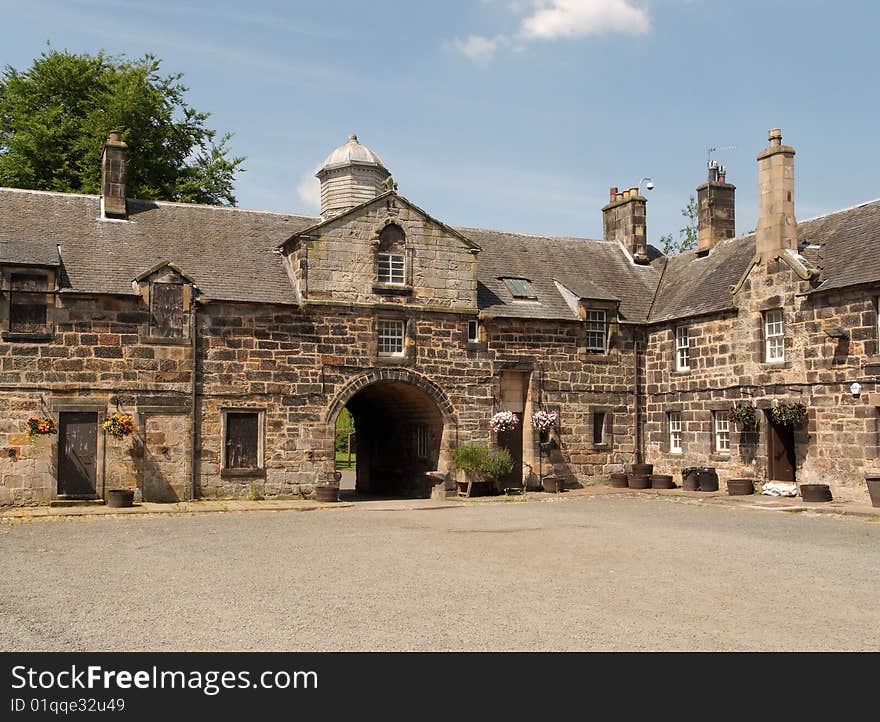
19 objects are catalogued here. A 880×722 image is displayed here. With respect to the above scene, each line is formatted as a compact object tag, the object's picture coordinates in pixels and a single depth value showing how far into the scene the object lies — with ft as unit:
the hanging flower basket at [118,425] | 75.41
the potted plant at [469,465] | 85.81
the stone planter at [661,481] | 91.20
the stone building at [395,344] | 75.51
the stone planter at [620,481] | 93.25
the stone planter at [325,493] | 80.74
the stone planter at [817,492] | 74.38
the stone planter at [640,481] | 91.60
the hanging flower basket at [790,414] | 78.74
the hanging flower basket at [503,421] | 88.17
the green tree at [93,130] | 113.60
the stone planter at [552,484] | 88.99
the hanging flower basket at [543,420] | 90.94
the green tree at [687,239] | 179.92
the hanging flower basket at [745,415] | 83.46
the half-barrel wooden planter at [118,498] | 73.05
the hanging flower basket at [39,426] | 73.61
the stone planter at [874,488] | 69.87
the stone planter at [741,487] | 81.82
